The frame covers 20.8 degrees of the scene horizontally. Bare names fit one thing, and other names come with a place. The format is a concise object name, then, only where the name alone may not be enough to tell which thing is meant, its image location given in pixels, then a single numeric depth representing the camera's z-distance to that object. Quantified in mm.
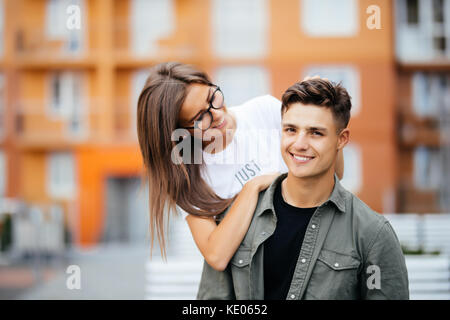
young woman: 3049
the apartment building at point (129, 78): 14073
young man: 2906
